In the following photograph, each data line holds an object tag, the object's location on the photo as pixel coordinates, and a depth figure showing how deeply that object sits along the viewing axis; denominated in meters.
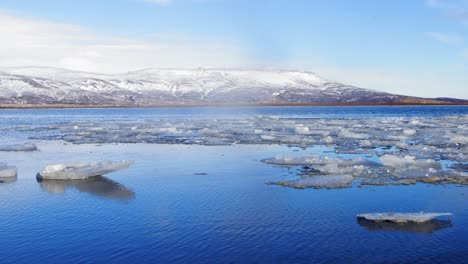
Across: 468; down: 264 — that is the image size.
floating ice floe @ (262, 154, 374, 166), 14.84
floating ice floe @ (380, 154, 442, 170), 14.17
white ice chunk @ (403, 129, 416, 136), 27.02
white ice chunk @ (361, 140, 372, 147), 20.91
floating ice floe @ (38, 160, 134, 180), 12.75
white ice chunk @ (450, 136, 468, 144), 21.35
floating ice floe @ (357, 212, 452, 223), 8.63
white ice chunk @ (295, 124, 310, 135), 27.98
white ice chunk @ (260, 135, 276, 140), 24.32
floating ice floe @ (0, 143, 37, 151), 19.64
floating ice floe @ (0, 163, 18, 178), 13.05
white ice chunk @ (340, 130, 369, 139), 24.87
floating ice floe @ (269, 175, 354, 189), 11.71
